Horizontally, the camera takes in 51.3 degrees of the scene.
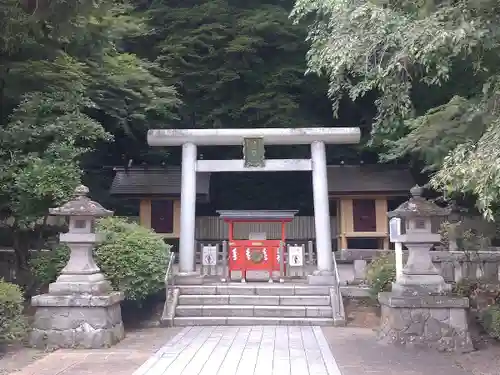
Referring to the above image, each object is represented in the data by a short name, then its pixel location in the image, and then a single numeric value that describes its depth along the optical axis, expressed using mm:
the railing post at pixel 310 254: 15195
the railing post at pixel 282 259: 14851
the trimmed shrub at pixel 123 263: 11180
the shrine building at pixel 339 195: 19984
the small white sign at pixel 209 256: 15125
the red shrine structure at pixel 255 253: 14930
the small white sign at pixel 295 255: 14953
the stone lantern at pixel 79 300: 9586
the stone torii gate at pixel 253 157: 14695
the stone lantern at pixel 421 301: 9539
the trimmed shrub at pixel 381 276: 11695
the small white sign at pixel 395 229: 10797
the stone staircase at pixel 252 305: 12062
